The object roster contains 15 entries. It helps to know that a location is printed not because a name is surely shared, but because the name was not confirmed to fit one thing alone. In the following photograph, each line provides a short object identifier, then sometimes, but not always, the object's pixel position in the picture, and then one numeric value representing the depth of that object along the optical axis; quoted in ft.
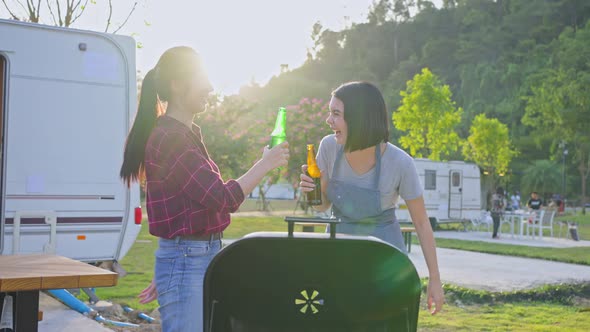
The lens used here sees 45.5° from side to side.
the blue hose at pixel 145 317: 21.67
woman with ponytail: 7.79
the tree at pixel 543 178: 196.54
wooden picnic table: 8.68
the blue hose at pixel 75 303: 21.74
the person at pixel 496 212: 64.54
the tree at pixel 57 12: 37.68
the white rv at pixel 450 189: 76.48
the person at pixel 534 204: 94.14
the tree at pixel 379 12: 320.91
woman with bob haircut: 9.17
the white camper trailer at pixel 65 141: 22.06
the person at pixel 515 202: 128.62
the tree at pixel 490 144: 140.05
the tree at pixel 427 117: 101.60
